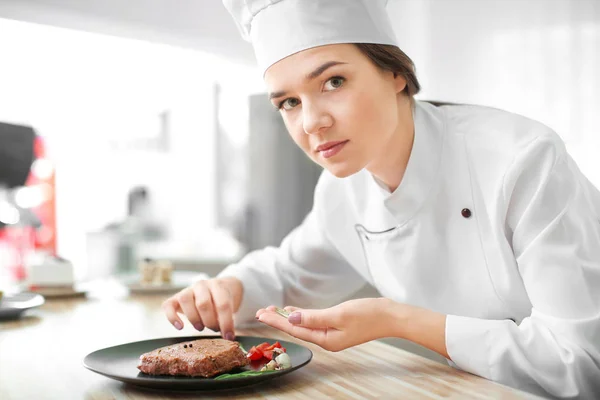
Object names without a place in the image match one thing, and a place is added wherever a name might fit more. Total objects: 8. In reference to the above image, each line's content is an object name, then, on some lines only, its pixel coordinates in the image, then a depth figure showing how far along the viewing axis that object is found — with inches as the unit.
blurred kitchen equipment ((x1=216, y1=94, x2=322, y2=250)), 104.7
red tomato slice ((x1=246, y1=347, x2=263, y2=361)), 43.0
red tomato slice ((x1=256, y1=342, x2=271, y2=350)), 43.6
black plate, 35.4
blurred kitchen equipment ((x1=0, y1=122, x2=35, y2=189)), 115.8
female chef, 40.4
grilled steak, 37.4
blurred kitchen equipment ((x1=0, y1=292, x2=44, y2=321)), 62.0
